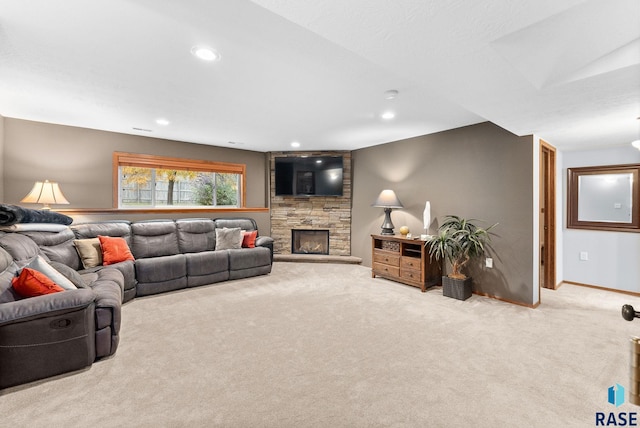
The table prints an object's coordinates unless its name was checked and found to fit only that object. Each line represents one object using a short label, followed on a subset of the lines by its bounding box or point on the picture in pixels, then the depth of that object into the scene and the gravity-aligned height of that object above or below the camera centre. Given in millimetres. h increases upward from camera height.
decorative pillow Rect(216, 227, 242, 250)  4902 -451
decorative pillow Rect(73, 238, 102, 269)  3584 -499
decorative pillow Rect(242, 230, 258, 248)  5043 -467
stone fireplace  6012 -53
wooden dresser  4117 -750
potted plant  3708 -453
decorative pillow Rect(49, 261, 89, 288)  2646 -583
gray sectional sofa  1956 -702
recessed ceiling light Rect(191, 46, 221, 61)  2071 +1175
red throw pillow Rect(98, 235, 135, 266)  3701 -499
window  4746 +548
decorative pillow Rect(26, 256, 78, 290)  2338 -499
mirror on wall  3971 +217
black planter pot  3695 -975
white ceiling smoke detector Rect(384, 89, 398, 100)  2777 +1166
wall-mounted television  5895 +762
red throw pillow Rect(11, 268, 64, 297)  2123 -535
